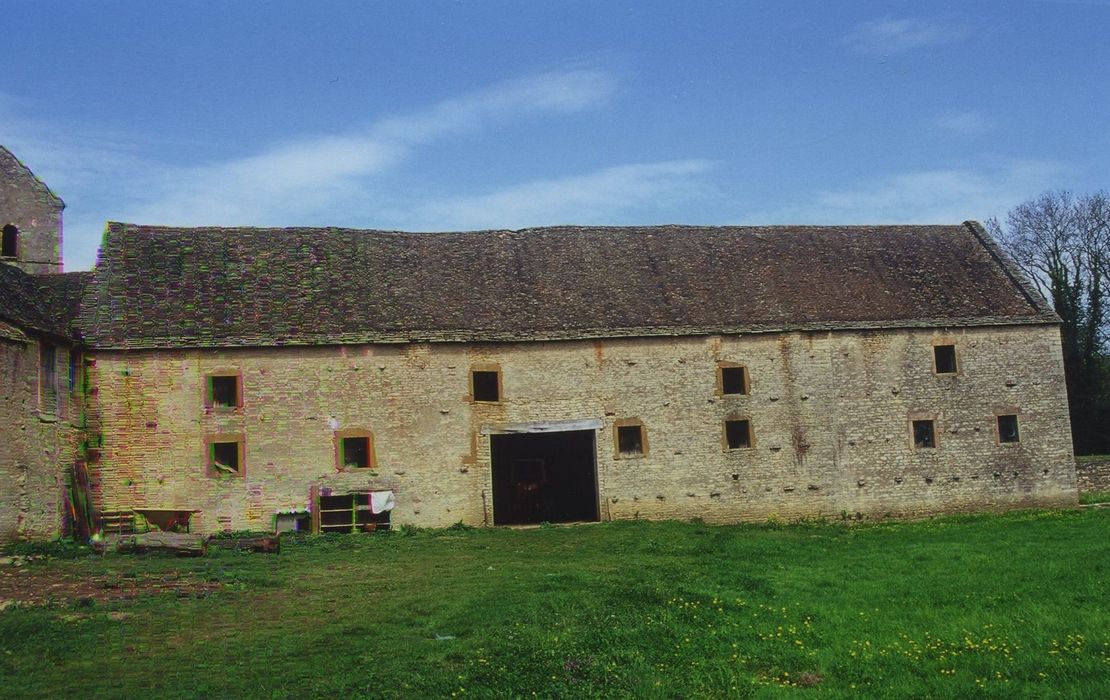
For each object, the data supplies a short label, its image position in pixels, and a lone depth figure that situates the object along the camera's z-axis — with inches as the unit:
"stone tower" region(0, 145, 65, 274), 1316.4
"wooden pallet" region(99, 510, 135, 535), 958.4
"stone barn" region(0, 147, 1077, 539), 999.6
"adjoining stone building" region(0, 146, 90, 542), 835.4
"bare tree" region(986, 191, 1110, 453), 1813.5
